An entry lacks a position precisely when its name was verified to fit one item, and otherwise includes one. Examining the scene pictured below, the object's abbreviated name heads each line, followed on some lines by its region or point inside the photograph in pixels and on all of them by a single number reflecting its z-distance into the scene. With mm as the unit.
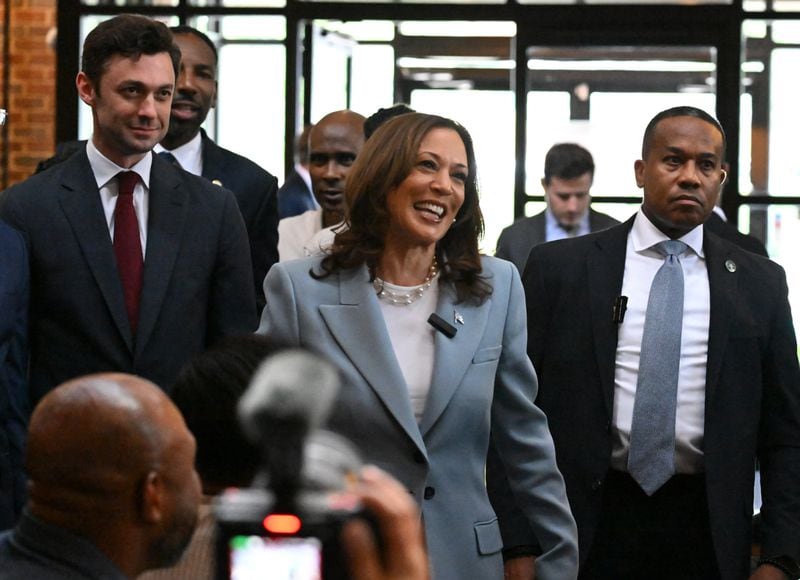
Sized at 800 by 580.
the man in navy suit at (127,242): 4086
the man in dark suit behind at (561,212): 7730
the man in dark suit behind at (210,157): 5203
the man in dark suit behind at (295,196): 7410
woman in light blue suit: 3693
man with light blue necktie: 4426
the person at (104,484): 2016
